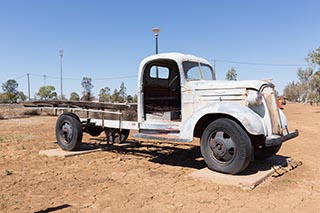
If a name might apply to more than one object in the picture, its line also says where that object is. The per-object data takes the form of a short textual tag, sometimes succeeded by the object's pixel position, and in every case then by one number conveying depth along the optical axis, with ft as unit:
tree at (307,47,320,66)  88.07
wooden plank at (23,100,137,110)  20.80
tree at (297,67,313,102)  231.55
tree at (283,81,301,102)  291.54
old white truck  14.98
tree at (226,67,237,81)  148.31
